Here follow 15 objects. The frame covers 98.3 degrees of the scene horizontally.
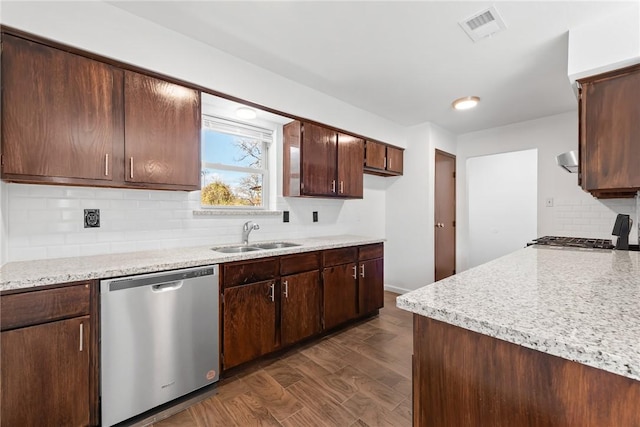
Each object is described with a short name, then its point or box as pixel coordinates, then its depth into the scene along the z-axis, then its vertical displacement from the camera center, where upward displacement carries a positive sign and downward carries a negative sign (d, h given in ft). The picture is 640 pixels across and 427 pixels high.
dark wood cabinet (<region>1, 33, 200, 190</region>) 4.92 +1.83
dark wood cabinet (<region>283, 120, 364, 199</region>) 9.36 +1.80
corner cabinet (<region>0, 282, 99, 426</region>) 4.13 -2.30
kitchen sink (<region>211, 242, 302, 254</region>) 7.88 -1.07
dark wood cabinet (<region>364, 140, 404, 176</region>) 11.93 +2.38
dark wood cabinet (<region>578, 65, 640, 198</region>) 5.60 +1.67
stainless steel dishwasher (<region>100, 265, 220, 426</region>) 4.91 -2.45
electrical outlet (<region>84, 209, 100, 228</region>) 6.22 -0.12
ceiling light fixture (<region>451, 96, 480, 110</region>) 10.09 +4.02
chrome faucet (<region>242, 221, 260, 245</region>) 8.48 -0.49
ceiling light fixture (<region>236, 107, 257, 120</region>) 8.29 +3.04
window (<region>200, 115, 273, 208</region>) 8.49 +1.60
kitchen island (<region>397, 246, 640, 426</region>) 2.07 -1.24
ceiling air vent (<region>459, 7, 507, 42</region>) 5.90 +4.19
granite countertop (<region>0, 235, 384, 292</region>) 4.34 -0.98
